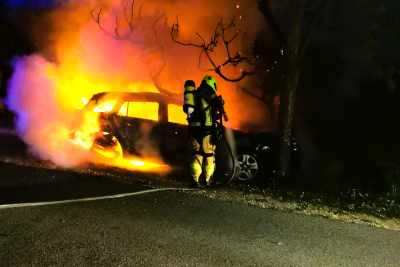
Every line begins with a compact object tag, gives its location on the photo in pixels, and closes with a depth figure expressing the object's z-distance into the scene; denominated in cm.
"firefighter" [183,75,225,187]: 536
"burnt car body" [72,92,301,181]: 640
